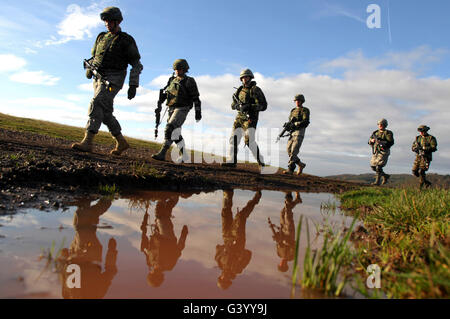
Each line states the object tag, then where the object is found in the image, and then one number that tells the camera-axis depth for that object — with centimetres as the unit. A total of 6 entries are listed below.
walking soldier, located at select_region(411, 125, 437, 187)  1319
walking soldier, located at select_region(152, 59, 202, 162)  788
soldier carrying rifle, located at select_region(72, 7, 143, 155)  650
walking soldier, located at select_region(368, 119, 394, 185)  1260
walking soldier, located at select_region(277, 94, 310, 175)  1088
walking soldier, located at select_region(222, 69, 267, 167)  926
